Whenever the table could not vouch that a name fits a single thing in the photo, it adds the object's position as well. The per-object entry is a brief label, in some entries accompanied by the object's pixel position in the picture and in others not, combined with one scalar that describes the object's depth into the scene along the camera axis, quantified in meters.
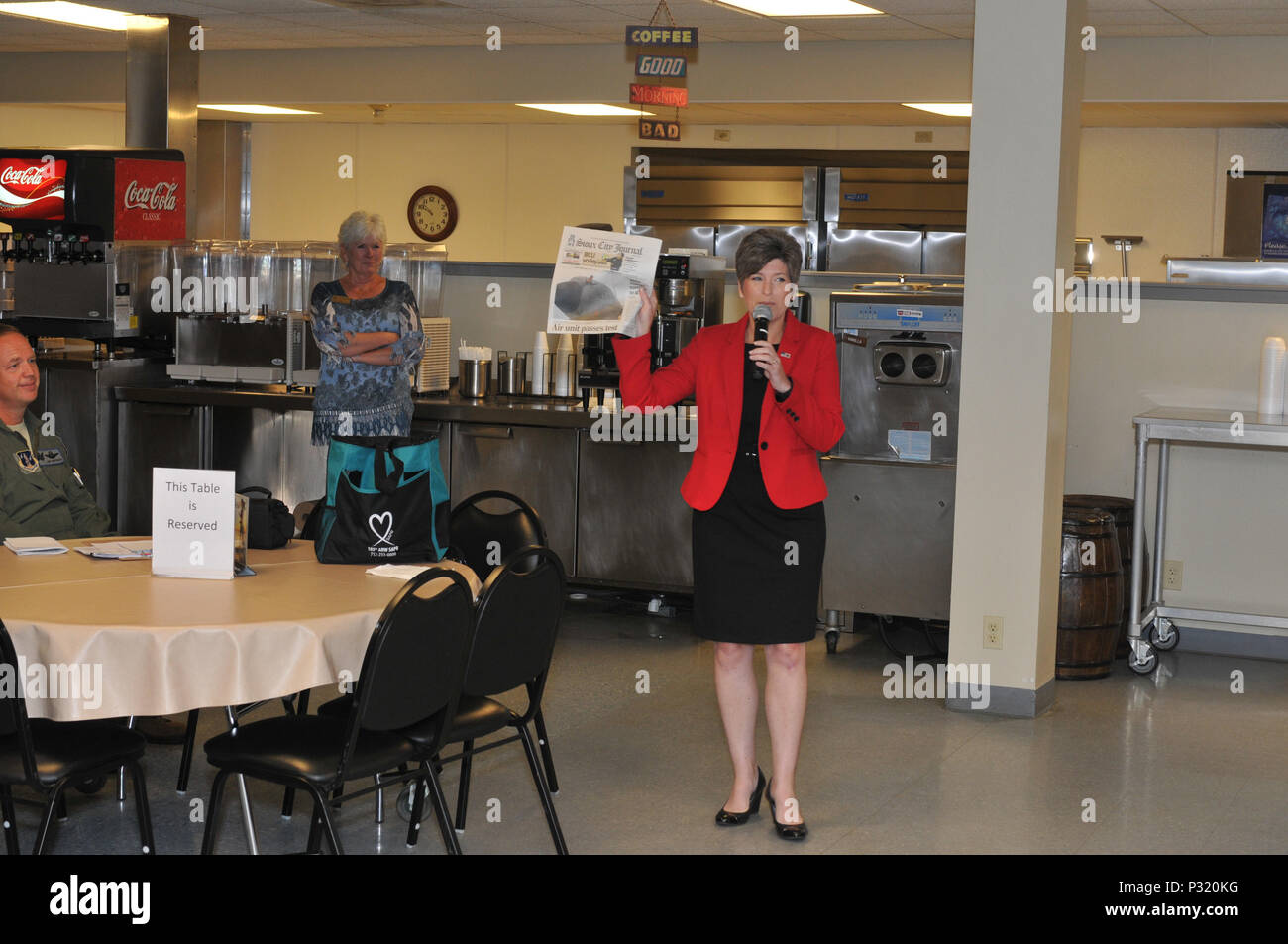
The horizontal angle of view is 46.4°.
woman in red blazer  4.15
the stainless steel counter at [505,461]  7.04
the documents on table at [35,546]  4.28
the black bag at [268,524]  4.45
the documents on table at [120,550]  4.24
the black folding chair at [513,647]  3.70
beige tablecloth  3.36
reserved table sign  3.89
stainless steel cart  6.21
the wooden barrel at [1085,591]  6.25
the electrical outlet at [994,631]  5.72
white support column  5.48
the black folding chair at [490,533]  4.71
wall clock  12.32
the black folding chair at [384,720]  3.37
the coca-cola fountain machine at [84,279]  7.63
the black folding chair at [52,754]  3.29
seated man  4.66
